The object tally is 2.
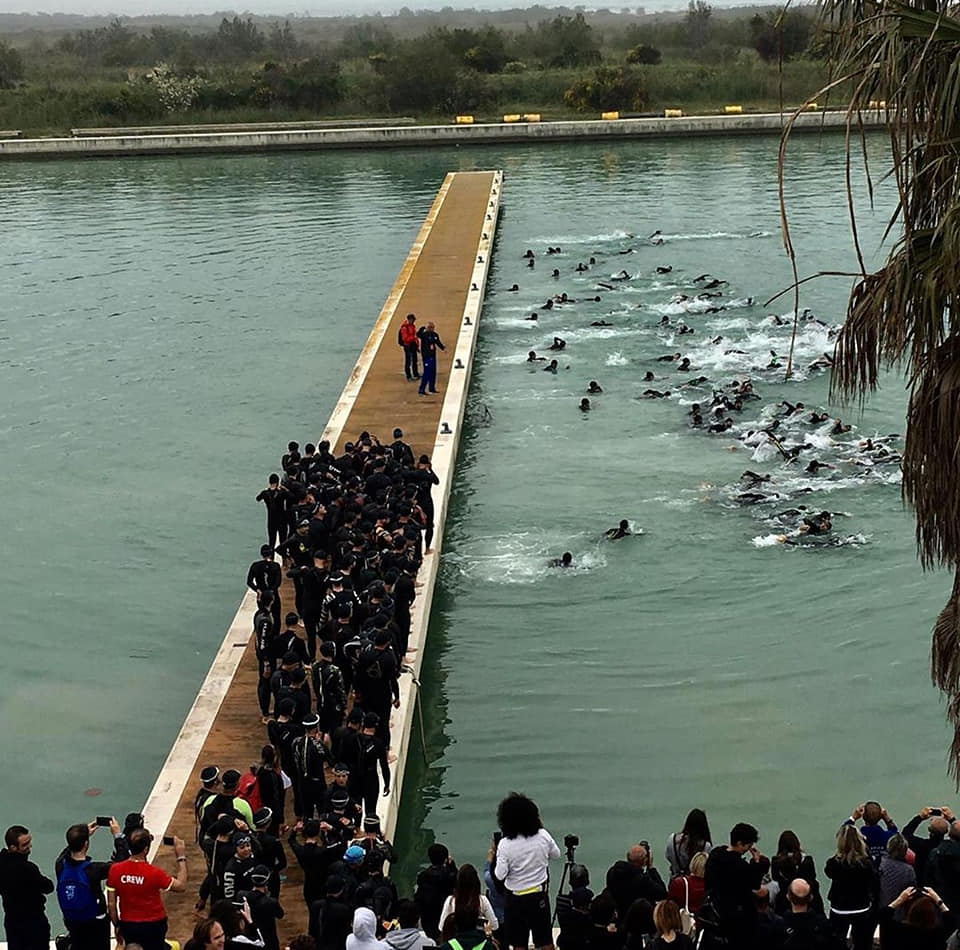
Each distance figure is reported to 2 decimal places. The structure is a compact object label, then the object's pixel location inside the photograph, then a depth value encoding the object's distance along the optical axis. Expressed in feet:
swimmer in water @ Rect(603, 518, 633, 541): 68.90
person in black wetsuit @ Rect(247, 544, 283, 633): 50.29
